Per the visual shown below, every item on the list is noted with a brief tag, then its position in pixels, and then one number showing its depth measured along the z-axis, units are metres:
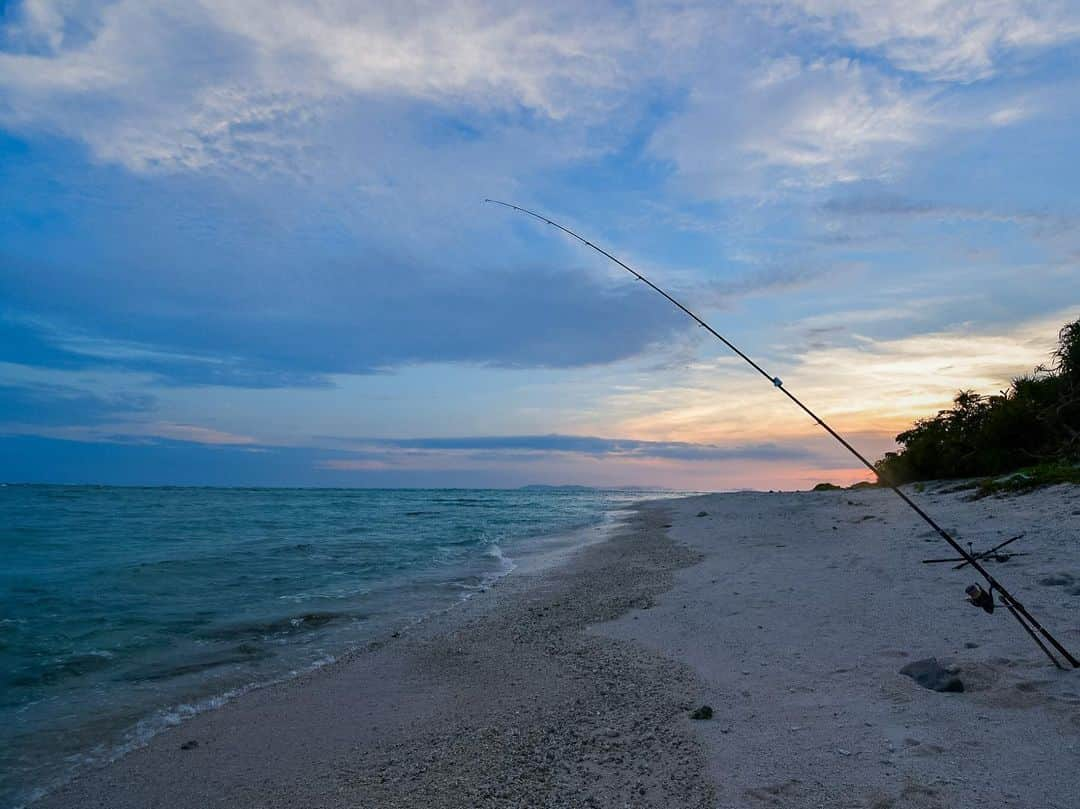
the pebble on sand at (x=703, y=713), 4.32
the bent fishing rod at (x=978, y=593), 3.79
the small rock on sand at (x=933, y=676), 4.07
